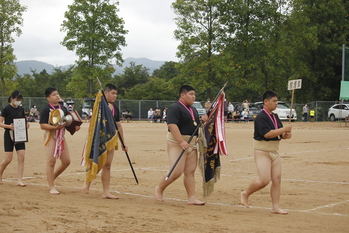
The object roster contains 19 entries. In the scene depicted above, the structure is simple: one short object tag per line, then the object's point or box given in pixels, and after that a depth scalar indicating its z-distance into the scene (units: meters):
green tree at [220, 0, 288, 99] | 50.28
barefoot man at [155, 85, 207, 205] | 8.43
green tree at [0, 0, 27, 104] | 46.75
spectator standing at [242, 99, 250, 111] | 41.58
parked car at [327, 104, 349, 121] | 43.47
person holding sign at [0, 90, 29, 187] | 10.31
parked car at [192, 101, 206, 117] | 42.08
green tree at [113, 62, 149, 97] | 78.25
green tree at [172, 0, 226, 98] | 49.91
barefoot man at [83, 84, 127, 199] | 8.84
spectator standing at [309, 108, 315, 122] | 45.50
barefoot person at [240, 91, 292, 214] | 7.82
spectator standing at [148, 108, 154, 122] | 44.06
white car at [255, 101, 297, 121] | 41.97
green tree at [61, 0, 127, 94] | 50.09
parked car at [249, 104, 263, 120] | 42.67
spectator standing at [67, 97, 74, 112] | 37.90
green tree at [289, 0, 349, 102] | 51.84
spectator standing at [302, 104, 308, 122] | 45.28
